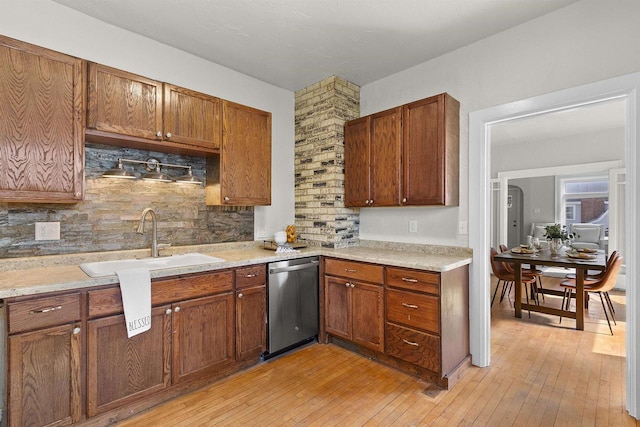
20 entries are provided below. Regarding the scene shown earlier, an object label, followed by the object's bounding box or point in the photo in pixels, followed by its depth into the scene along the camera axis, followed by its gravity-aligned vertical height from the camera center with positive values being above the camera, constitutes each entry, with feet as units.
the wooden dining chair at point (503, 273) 13.29 -2.68
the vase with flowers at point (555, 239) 13.14 -1.11
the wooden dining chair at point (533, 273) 13.44 -2.65
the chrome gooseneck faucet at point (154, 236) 8.08 -0.60
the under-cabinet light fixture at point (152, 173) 7.63 +1.09
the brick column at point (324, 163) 10.62 +1.87
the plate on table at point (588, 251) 12.84 -1.61
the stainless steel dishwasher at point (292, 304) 8.76 -2.73
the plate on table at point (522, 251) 13.30 -1.67
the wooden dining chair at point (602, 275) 10.84 -2.56
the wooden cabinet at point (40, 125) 5.97 +1.84
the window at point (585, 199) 18.30 +0.89
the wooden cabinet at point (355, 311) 8.53 -2.92
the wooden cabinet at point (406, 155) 8.37 +1.76
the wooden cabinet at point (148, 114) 7.03 +2.54
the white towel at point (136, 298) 6.07 -1.71
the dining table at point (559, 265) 10.95 -1.90
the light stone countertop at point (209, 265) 5.57 -1.23
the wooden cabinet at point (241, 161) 9.14 +1.64
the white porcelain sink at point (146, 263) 6.61 -1.23
